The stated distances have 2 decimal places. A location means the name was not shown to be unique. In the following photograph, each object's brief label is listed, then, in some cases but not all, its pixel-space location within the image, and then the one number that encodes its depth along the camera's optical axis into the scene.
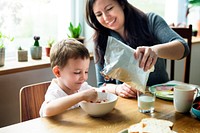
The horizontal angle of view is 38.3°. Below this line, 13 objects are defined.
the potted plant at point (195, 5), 3.32
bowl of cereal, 1.11
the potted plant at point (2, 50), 1.76
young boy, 1.29
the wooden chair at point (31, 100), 1.35
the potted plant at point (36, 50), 1.97
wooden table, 1.03
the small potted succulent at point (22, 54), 1.92
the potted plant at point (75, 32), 2.16
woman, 1.62
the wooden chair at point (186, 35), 2.34
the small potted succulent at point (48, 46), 2.10
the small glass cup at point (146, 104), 1.20
